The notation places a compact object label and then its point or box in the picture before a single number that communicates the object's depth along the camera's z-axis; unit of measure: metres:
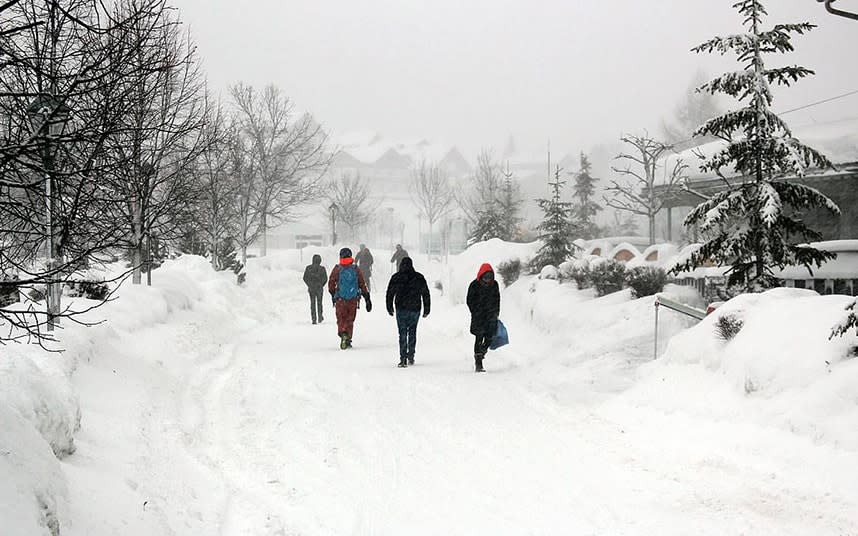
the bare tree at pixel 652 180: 30.05
